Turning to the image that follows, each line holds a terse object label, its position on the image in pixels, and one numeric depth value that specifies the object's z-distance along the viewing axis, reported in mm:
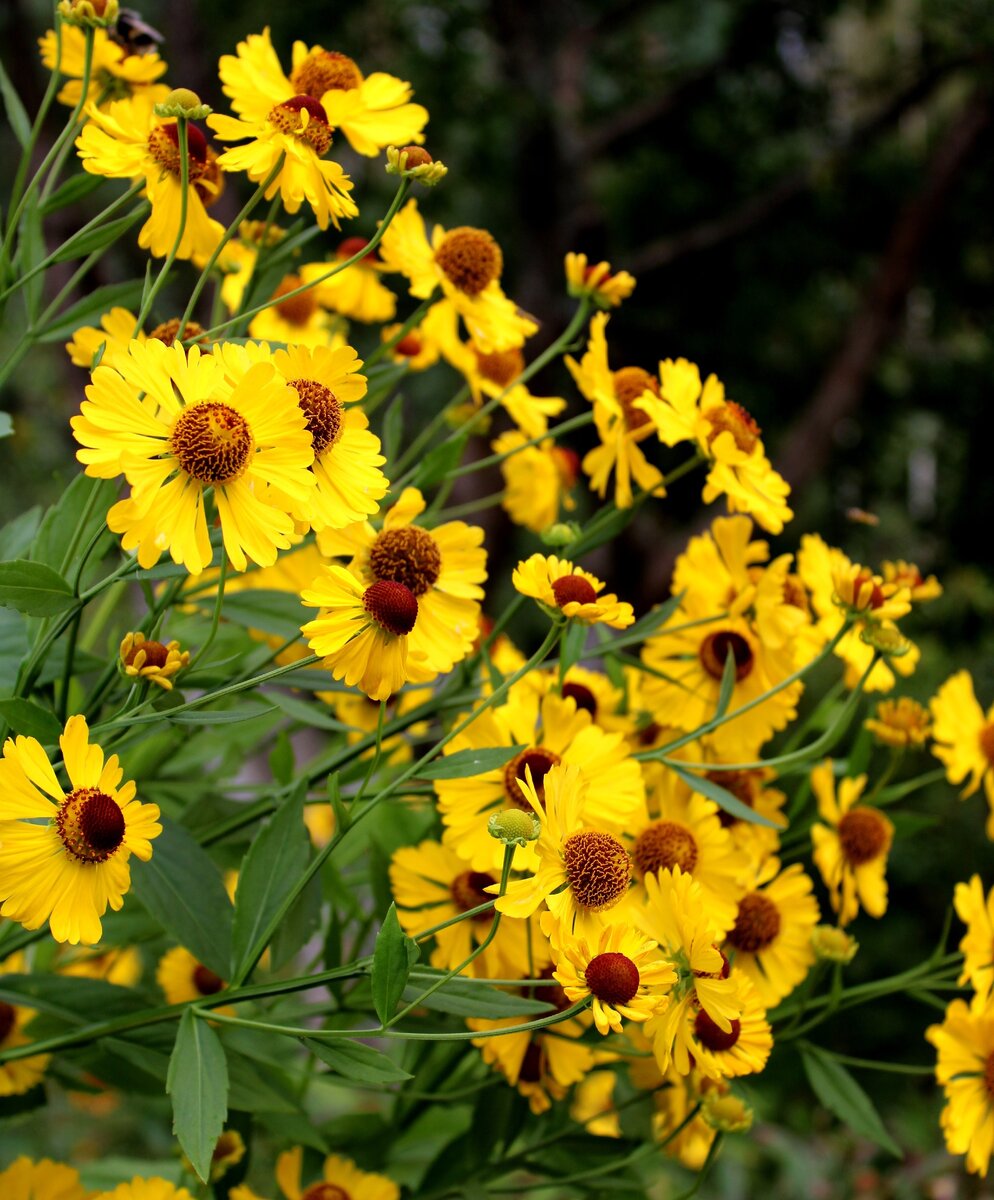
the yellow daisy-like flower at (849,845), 639
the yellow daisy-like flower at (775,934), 588
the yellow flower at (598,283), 637
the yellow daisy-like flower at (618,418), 597
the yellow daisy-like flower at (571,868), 440
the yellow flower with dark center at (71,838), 400
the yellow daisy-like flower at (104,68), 585
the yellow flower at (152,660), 440
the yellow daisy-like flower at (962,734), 721
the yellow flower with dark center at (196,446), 400
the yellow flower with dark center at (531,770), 498
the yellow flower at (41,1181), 508
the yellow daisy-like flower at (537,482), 714
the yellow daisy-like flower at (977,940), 569
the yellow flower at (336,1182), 565
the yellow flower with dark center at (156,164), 492
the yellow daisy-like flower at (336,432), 433
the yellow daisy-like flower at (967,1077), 575
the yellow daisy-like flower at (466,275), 615
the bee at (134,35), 599
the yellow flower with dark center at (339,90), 526
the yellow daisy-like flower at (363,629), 433
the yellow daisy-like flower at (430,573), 497
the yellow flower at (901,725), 675
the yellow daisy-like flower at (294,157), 465
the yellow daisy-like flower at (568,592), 461
